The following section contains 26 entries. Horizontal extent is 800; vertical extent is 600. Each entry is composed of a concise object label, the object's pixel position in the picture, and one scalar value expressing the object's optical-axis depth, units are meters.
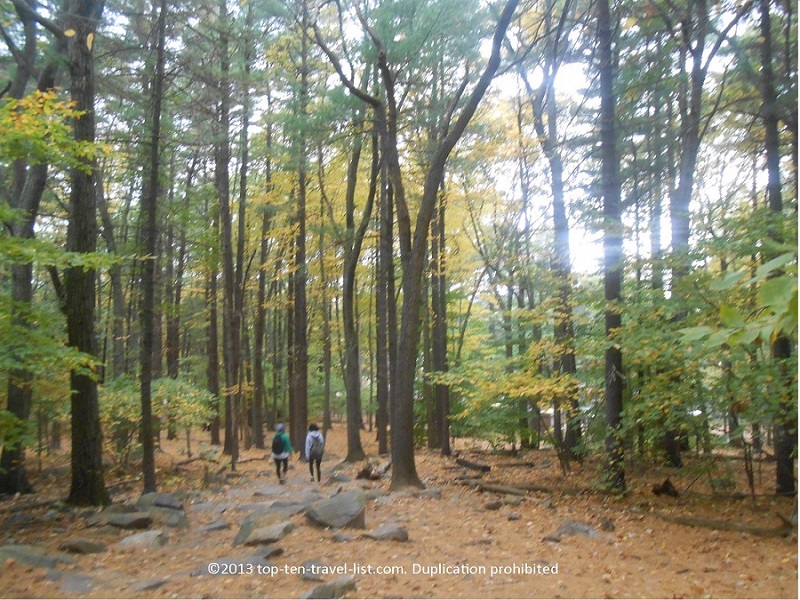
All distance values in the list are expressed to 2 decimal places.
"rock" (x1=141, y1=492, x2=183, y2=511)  9.98
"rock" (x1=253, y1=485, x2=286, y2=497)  12.30
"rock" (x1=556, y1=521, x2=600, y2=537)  8.33
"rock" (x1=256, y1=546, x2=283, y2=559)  6.86
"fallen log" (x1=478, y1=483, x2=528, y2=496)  11.62
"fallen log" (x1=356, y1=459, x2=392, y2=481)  13.91
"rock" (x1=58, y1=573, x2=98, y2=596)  5.77
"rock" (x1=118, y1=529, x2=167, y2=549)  7.62
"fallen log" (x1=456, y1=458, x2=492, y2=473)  15.07
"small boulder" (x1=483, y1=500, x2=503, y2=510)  10.35
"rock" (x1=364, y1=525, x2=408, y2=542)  7.64
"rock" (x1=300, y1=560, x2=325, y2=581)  6.12
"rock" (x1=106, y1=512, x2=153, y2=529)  8.56
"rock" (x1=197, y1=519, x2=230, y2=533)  8.74
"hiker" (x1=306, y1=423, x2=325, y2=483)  14.81
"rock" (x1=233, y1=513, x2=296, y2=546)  7.71
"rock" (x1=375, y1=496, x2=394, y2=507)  10.14
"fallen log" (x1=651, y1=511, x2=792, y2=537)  7.61
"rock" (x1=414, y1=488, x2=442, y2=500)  11.05
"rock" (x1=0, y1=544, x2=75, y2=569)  6.61
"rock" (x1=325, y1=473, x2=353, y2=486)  13.84
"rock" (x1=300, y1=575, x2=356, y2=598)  5.49
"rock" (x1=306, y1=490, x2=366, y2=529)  8.14
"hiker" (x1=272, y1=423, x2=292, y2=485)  15.20
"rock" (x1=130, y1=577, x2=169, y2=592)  5.81
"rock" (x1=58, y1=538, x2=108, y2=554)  7.28
